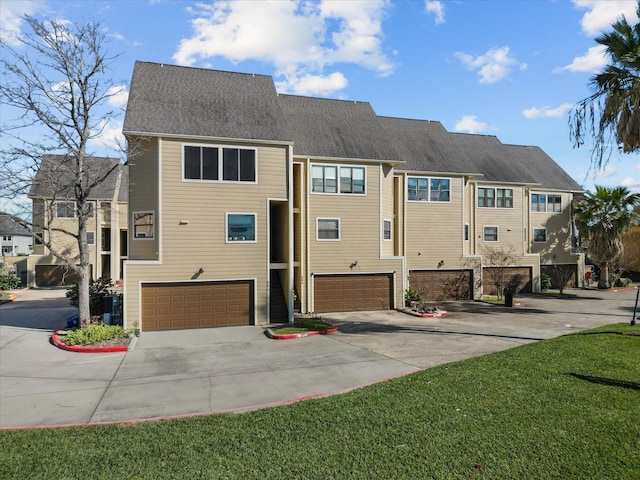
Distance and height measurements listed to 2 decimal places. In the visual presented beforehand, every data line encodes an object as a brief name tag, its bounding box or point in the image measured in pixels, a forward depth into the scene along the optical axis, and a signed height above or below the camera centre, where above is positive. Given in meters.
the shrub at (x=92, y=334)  14.84 -3.18
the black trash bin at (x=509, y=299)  24.59 -3.29
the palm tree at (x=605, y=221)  32.47 +1.52
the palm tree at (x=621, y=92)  13.10 +4.59
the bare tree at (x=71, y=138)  15.75 +4.10
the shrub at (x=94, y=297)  18.70 -2.29
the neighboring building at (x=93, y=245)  36.19 -0.02
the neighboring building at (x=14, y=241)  63.78 +0.63
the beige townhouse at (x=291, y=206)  18.47 +1.96
